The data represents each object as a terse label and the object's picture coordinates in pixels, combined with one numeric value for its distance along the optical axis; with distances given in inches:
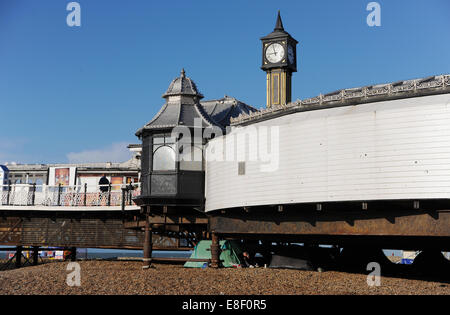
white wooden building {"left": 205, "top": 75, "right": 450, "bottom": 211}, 634.2
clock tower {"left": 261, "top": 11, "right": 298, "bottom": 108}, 1488.7
